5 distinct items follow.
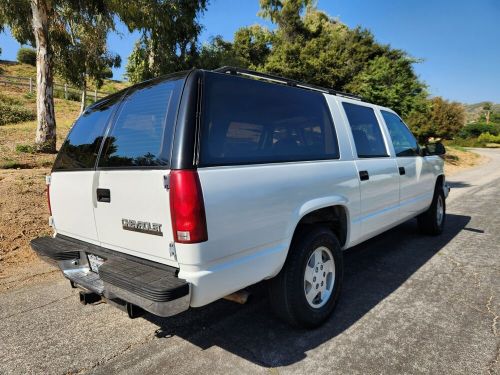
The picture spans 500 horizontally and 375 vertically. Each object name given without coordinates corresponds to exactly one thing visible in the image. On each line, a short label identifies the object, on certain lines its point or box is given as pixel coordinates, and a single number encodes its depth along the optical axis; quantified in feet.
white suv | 7.13
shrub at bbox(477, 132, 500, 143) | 175.94
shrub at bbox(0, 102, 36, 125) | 57.00
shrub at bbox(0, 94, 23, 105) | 68.30
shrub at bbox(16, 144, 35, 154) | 32.27
